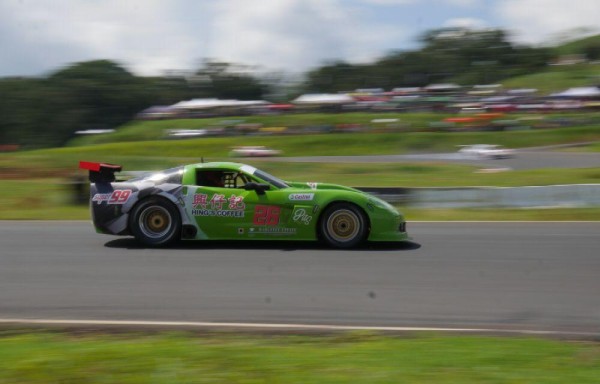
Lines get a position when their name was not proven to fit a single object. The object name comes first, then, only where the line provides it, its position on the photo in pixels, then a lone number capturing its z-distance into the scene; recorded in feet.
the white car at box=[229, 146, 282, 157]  152.25
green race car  31.65
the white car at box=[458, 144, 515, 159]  131.54
